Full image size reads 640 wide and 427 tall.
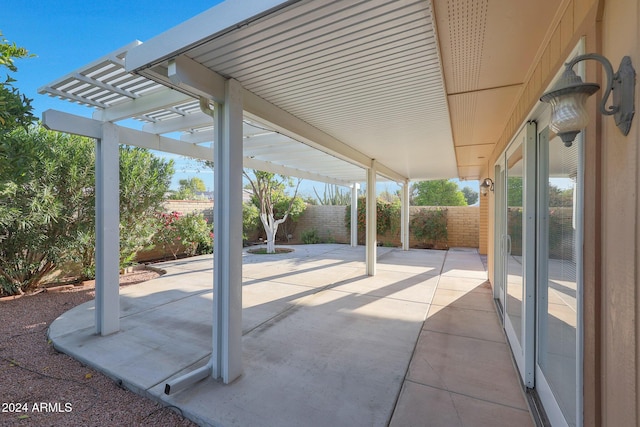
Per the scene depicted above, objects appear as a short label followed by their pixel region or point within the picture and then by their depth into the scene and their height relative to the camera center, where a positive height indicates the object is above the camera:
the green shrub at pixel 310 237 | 13.97 -1.09
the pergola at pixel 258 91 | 1.87 +1.24
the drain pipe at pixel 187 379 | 2.33 -1.43
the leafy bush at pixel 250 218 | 12.60 -0.16
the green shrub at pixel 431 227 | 12.16 -0.51
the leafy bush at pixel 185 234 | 8.27 -0.62
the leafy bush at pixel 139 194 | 5.88 +0.43
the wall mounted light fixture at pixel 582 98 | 1.07 +0.47
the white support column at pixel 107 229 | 3.49 -0.19
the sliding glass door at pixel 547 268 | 1.66 -0.40
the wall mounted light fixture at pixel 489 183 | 5.62 +0.67
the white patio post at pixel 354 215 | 12.62 -0.01
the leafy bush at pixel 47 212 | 4.57 +0.03
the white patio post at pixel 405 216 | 11.25 -0.04
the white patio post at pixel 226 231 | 2.59 -0.15
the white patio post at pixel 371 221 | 6.81 -0.15
